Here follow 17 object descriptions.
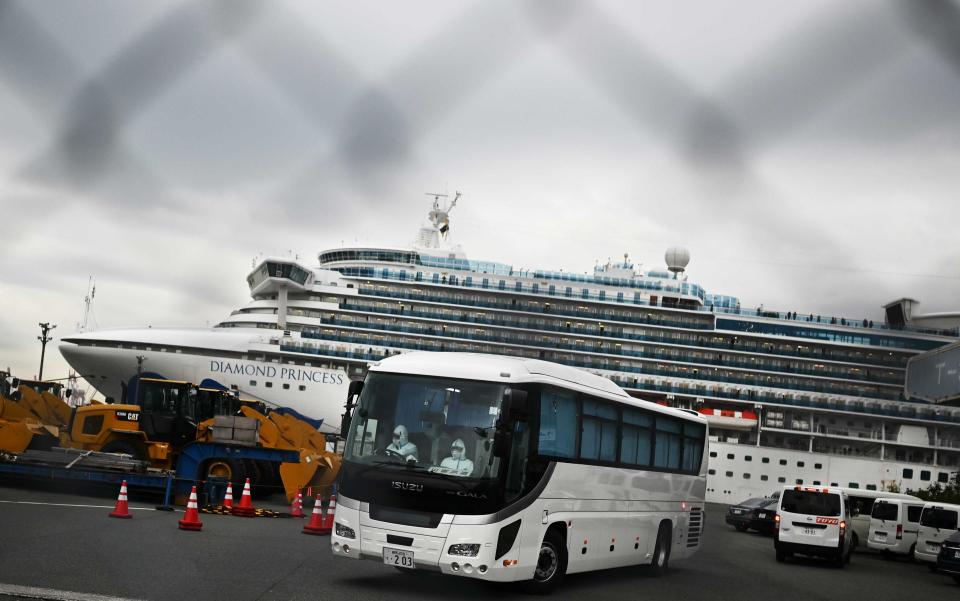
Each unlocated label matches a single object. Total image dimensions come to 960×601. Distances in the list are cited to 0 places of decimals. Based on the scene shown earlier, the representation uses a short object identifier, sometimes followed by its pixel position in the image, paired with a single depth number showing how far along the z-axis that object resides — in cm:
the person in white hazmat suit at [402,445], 958
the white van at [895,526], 2236
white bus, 915
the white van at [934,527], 1988
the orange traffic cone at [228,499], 1588
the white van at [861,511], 2625
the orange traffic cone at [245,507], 1617
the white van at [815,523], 1689
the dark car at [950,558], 1577
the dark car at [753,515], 2853
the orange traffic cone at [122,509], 1345
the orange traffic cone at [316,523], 1429
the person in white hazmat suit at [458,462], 936
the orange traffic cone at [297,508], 1717
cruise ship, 4997
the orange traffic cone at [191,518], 1269
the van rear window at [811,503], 1692
